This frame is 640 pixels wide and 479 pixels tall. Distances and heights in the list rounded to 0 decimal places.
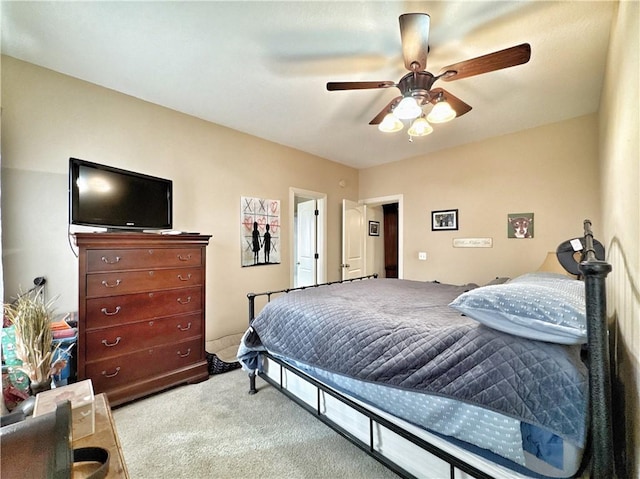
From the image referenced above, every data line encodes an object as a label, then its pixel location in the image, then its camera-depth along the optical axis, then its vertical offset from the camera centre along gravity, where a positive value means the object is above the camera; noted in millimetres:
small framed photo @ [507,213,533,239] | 3227 +189
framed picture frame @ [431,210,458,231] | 3832 +310
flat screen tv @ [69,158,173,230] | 2021 +386
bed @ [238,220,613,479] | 899 -577
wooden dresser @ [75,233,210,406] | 1958 -554
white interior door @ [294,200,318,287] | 4469 -27
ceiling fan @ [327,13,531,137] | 1478 +1038
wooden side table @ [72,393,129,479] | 873 -740
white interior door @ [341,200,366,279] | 4543 +52
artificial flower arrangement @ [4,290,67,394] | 1402 -520
